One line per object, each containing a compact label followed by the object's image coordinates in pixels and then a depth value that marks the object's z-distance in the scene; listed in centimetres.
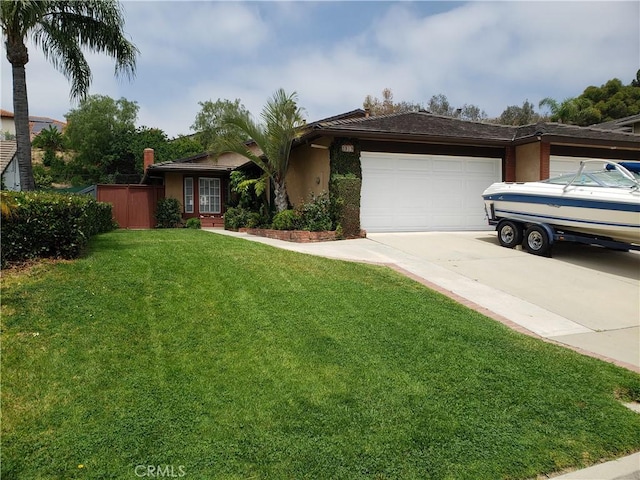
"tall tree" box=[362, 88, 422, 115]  4138
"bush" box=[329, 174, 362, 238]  1230
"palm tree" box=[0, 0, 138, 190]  905
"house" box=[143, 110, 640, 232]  1309
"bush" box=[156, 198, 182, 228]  2105
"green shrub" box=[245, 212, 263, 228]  1727
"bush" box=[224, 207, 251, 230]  1856
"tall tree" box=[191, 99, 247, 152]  4306
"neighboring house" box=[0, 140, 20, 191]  2127
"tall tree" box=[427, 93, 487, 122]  4803
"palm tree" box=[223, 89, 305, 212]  1311
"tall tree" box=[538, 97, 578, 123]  2973
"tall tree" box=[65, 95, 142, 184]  3894
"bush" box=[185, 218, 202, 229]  2094
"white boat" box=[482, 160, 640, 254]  896
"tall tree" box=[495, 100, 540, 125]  4475
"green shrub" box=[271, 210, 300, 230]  1303
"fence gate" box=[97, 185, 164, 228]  2108
